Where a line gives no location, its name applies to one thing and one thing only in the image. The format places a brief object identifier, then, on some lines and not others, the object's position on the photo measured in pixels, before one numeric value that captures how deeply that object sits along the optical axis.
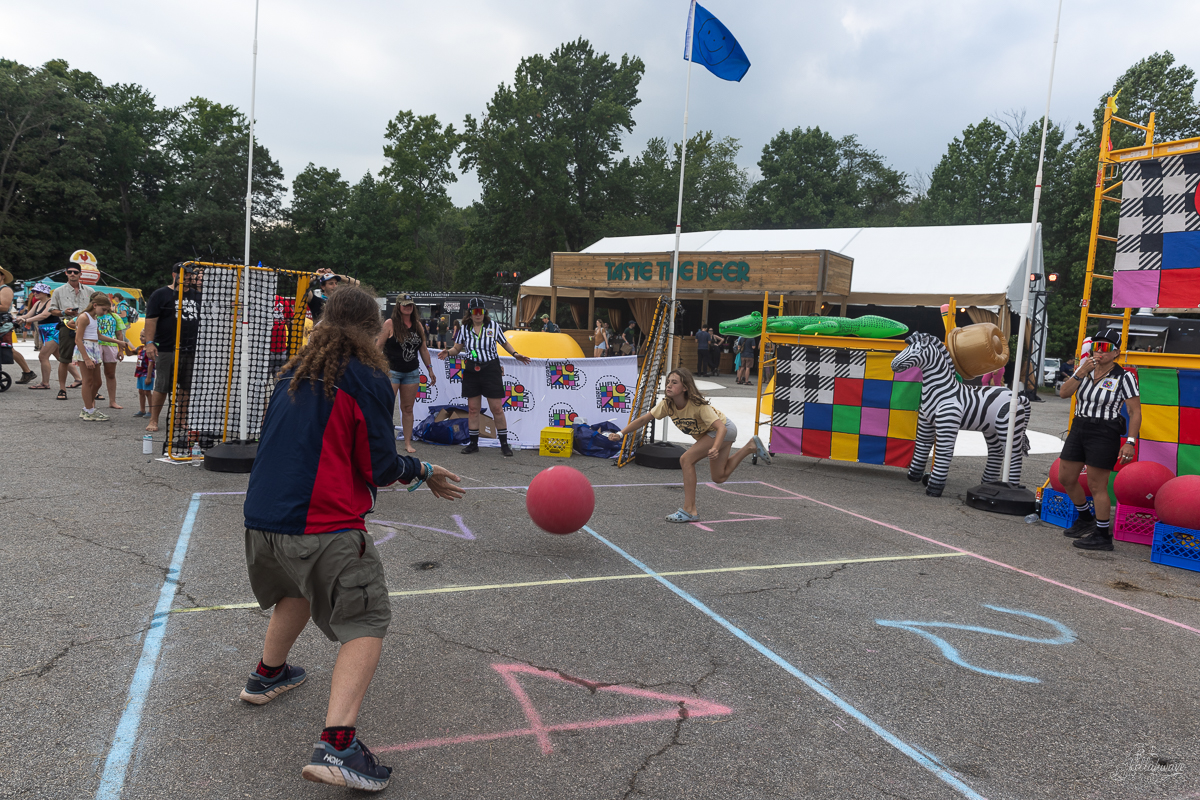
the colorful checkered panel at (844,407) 9.58
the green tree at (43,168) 44.00
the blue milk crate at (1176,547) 6.16
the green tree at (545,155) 50.41
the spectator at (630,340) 28.10
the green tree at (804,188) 54.97
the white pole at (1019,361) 7.38
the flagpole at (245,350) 7.54
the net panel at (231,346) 7.72
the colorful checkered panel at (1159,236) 6.86
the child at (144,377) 10.48
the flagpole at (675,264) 9.36
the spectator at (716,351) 27.55
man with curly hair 2.70
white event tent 21.83
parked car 28.03
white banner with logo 10.77
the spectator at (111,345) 10.33
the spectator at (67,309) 12.24
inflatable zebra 8.62
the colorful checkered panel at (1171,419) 6.85
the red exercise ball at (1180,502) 6.07
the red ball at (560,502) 5.68
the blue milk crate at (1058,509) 7.39
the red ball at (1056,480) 7.27
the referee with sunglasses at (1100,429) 6.57
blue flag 9.92
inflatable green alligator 9.98
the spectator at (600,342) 20.79
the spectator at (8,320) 11.66
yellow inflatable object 12.72
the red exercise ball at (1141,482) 6.72
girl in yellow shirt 6.74
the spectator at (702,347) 26.36
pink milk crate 6.91
